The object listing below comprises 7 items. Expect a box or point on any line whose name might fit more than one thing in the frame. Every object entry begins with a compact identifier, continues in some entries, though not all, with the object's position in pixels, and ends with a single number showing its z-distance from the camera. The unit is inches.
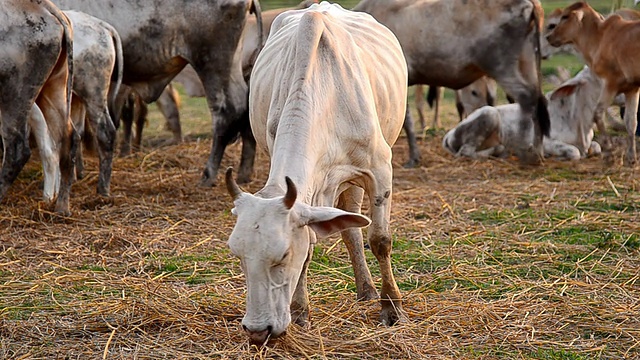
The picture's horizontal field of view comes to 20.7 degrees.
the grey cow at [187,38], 686.6
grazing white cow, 301.6
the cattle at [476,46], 756.6
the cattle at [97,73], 624.0
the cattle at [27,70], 549.4
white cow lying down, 831.9
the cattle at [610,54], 741.6
